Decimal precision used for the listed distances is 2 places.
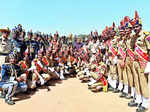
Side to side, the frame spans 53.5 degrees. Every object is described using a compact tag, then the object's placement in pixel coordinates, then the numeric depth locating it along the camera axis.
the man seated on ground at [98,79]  5.63
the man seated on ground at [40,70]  5.93
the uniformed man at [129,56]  4.29
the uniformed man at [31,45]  6.88
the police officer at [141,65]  3.77
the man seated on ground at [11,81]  4.61
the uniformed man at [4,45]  5.57
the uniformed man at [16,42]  6.14
